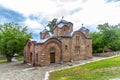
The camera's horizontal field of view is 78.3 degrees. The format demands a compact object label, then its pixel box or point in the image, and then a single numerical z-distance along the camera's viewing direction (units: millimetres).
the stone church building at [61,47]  12124
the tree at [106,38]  19228
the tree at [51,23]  29045
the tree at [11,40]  17042
